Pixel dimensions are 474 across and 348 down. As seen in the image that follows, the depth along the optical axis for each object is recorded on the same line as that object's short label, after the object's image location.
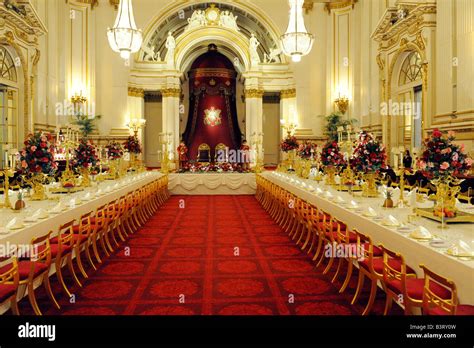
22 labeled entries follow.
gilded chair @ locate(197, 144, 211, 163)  18.98
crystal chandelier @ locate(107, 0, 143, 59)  6.57
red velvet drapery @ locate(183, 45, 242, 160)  18.91
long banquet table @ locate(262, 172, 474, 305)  2.70
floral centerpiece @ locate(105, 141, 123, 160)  10.31
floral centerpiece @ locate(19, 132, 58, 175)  5.64
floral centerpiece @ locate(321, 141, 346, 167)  8.07
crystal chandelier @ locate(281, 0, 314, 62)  7.27
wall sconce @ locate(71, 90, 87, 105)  14.71
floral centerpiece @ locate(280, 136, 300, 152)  12.91
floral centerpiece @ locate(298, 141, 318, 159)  10.60
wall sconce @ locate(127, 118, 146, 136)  15.05
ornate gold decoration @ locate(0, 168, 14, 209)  5.17
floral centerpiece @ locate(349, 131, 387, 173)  6.10
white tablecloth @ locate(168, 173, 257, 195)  14.01
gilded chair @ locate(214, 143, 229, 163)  18.72
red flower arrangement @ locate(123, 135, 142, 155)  12.70
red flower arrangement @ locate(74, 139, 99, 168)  7.77
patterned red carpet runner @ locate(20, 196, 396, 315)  3.95
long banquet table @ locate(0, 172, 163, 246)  3.92
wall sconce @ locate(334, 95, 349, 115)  15.66
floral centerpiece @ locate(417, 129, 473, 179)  3.98
